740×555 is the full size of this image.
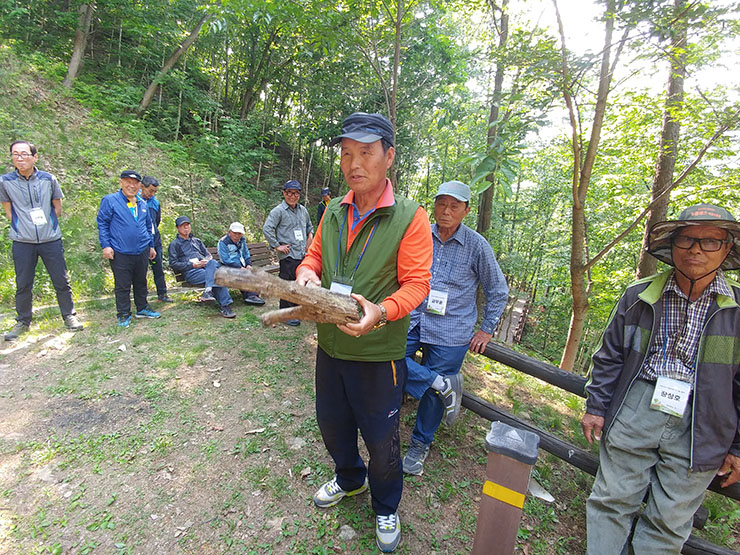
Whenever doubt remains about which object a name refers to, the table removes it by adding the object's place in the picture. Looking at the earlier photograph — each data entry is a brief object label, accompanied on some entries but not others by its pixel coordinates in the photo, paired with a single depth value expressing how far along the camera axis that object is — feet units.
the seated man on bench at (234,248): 19.38
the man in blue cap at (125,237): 15.87
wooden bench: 21.94
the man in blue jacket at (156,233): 19.02
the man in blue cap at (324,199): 23.25
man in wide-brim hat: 6.05
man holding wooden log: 5.54
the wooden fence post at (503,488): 5.04
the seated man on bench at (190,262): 19.67
